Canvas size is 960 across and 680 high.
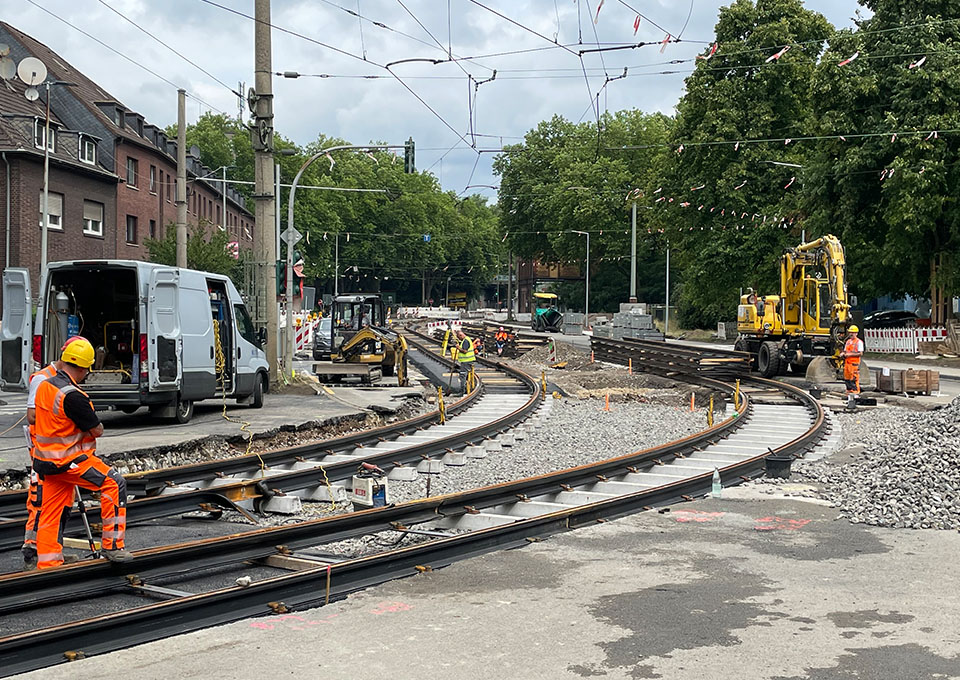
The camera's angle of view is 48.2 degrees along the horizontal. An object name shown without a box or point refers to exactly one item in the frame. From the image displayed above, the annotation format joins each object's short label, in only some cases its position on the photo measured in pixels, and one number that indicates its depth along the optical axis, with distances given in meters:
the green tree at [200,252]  38.59
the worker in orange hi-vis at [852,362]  24.00
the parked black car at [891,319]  50.75
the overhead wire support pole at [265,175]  23.27
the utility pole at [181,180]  29.12
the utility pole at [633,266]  55.66
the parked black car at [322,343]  40.25
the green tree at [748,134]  45.94
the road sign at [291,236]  29.02
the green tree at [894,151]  37.78
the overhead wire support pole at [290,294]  27.04
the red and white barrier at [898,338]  42.69
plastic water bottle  11.34
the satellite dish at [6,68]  30.95
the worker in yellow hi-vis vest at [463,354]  27.28
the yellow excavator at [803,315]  29.25
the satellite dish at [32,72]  28.42
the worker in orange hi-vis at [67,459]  7.70
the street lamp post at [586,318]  78.26
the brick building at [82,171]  39.72
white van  16.50
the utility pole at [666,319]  67.75
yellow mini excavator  28.78
